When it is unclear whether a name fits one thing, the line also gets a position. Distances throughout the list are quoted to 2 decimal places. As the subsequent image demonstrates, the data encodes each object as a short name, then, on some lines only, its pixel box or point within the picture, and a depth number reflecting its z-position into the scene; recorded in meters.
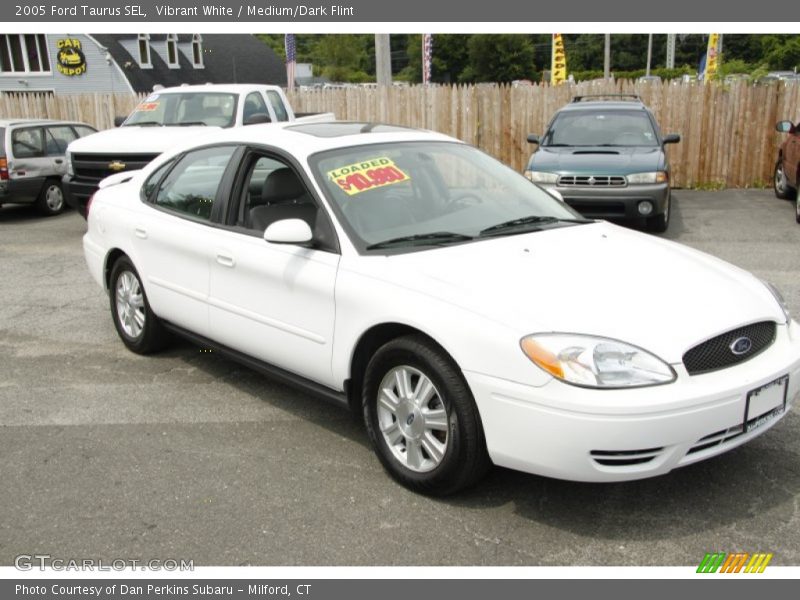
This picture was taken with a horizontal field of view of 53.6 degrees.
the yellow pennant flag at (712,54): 26.76
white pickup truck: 10.58
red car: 12.32
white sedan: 3.22
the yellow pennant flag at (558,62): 29.59
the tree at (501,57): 88.62
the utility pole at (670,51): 58.12
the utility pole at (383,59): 17.22
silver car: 12.82
